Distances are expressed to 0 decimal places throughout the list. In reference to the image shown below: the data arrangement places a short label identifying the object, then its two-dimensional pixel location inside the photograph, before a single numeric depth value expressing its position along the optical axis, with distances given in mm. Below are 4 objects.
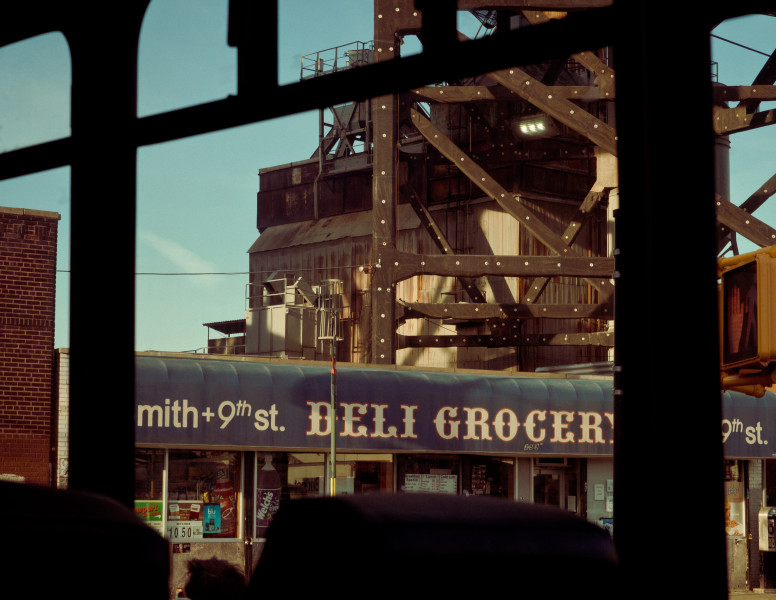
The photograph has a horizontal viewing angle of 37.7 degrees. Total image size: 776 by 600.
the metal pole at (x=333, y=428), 19578
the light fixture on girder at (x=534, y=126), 28781
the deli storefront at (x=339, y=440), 19141
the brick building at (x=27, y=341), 18969
